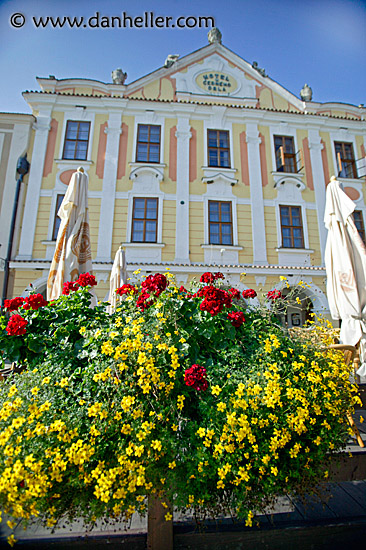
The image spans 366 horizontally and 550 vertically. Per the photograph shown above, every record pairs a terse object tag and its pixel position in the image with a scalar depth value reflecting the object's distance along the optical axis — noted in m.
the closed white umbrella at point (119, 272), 7.07
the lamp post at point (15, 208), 9.67
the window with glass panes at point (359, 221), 11.40
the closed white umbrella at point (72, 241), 4.44
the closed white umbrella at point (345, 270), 4.46
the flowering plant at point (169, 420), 1.32
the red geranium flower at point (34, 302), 2.40
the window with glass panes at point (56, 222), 10.19
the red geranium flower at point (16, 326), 2.08
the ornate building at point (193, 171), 10.35
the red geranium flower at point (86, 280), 2.93
